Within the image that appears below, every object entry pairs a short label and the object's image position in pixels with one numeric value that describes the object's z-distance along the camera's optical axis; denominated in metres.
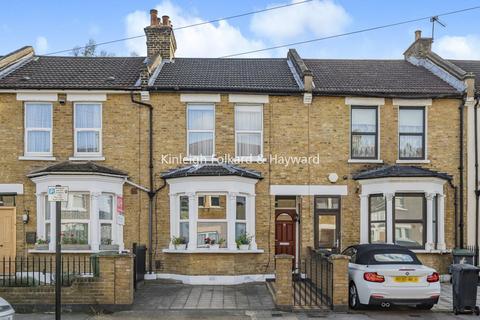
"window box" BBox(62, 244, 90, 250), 15.84
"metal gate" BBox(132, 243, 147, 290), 14.47
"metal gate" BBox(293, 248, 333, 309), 12.31
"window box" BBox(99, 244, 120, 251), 15.49
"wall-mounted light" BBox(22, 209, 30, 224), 16.22
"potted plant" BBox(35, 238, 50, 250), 15.87
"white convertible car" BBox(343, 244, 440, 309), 11.46
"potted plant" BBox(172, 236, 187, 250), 16.05
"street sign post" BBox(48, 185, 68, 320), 9.82
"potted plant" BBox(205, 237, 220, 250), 15.92
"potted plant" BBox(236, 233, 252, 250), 16.05
